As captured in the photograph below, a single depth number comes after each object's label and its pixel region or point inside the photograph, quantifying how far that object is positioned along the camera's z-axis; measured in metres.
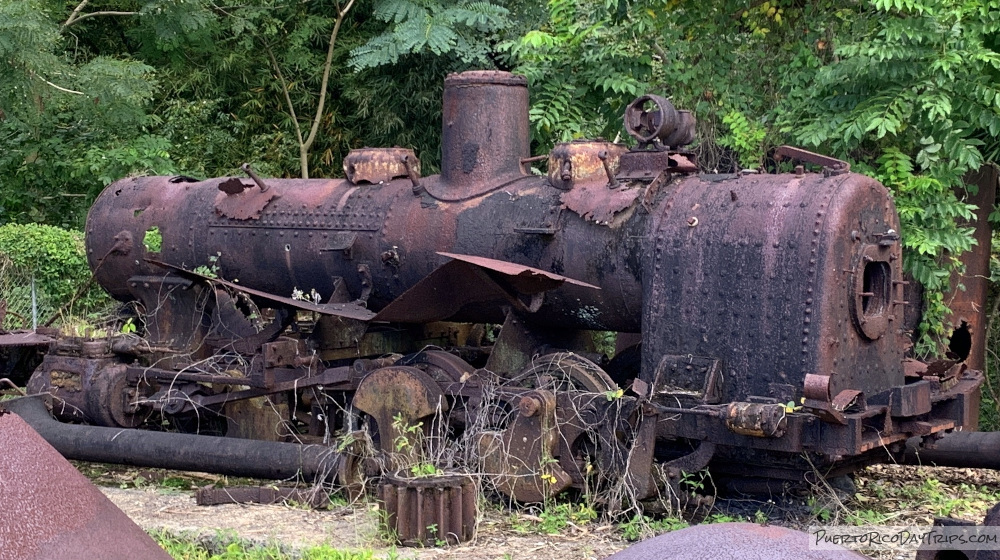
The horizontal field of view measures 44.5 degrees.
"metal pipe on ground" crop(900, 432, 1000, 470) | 6.88
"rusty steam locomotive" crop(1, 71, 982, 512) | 6.05
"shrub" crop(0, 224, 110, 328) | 11.68
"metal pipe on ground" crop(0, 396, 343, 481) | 6.97
